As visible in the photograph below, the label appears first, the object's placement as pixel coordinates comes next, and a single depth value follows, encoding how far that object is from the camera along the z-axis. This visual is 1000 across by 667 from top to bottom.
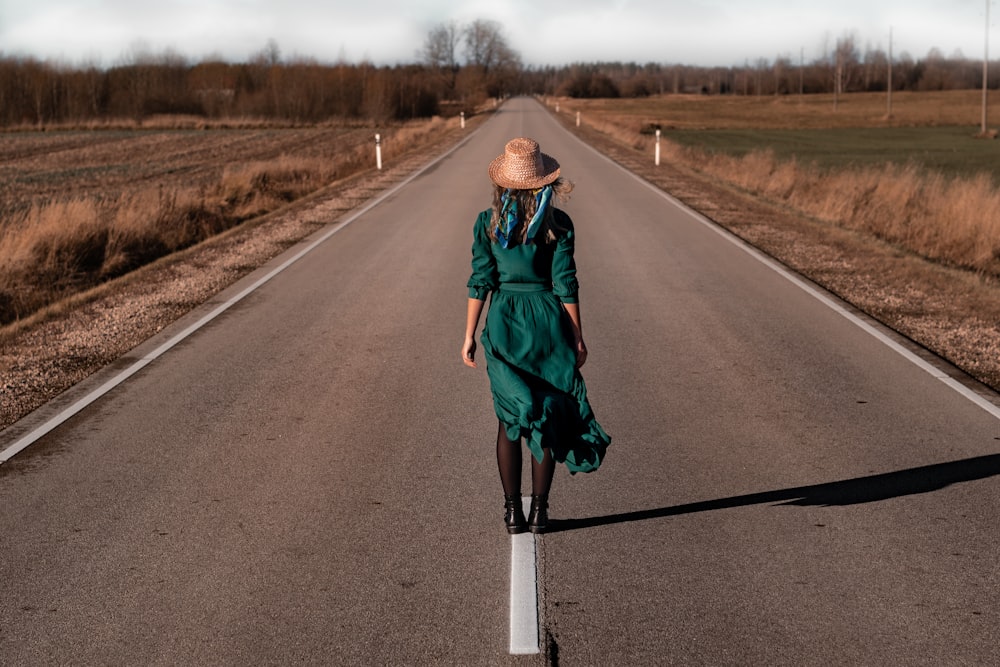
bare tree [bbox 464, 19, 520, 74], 192.62
